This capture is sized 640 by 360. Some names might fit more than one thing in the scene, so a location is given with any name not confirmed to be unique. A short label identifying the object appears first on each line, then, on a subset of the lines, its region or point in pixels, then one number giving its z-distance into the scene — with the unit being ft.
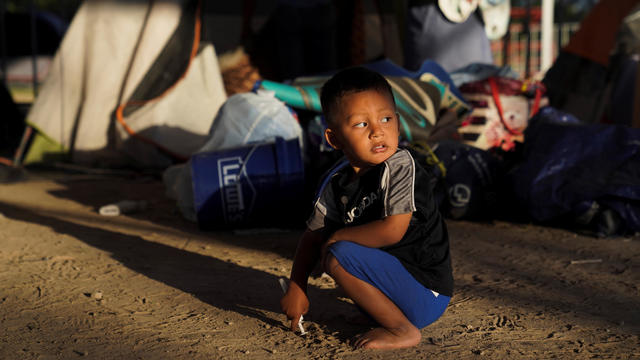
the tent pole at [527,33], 26.96
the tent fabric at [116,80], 18.79
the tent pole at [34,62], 25.74
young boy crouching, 6.36
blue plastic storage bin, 11.71
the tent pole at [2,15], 29.06
